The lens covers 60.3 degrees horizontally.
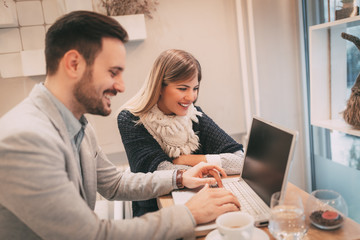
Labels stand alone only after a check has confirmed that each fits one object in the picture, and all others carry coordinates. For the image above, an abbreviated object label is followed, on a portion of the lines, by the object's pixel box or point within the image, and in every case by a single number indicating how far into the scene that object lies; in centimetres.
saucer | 86
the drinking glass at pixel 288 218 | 81
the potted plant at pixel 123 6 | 207
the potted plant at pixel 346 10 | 160
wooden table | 84
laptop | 94
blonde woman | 150
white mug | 76
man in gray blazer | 75
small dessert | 88
